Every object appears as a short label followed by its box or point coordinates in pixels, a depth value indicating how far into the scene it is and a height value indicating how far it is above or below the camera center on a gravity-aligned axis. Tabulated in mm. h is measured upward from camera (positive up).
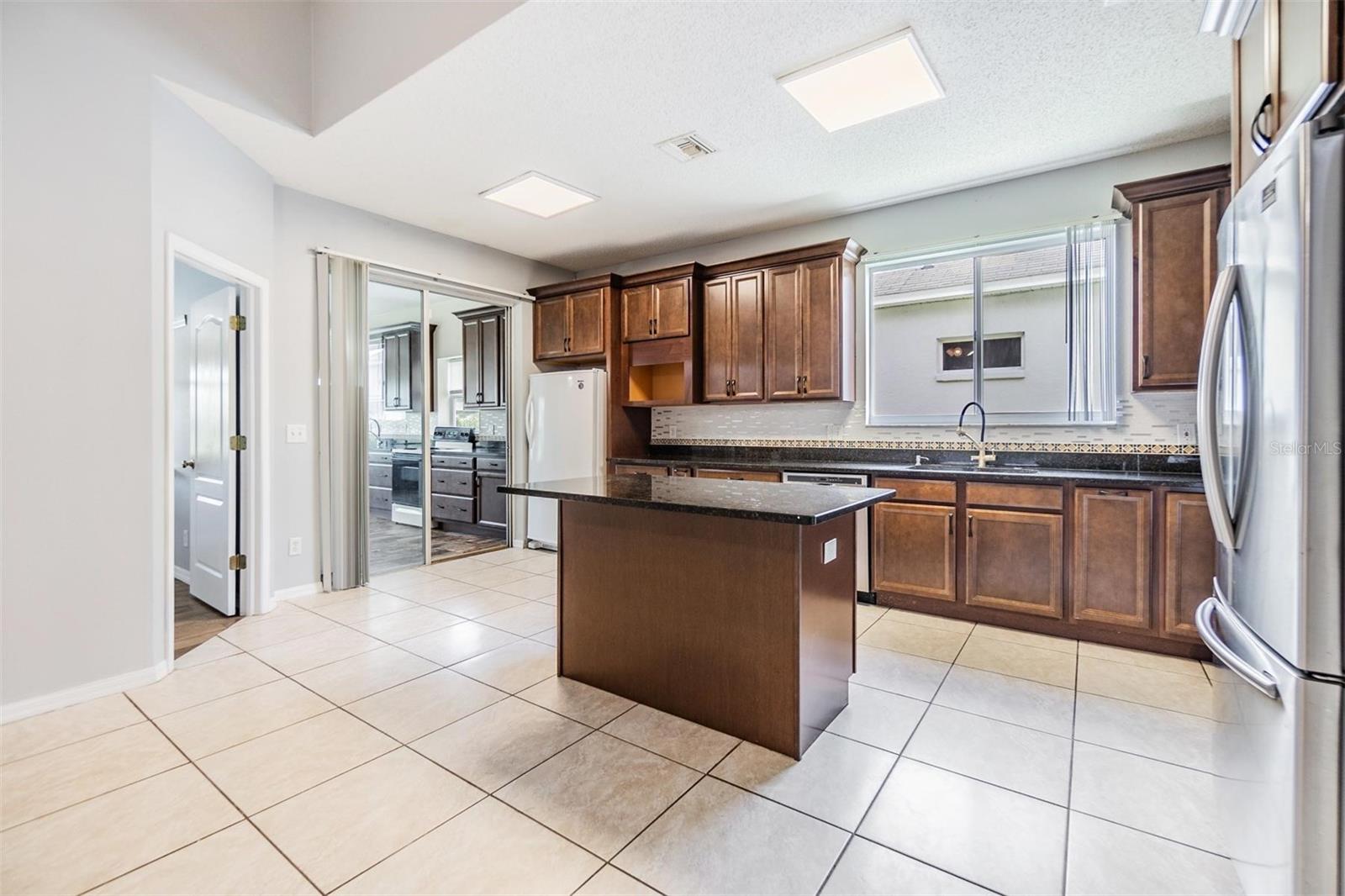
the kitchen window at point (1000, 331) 3621 +760
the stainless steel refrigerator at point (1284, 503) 1043 -123
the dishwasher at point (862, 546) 3768 -673
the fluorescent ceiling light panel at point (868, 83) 2527 +1690
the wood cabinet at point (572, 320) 5328 +1166
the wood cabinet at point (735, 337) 4625 +863
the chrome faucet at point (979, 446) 3773 -25
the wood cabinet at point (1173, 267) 2990 +921
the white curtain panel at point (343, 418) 4121 +184
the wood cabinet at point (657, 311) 4930 +1156
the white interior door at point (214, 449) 3652 -33
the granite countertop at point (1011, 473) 2951 -175
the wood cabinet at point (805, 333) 4266 +830
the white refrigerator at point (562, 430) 5230 +120
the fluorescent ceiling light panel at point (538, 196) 3872 +1736
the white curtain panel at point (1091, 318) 3570 +779
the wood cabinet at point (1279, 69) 1095 +817
